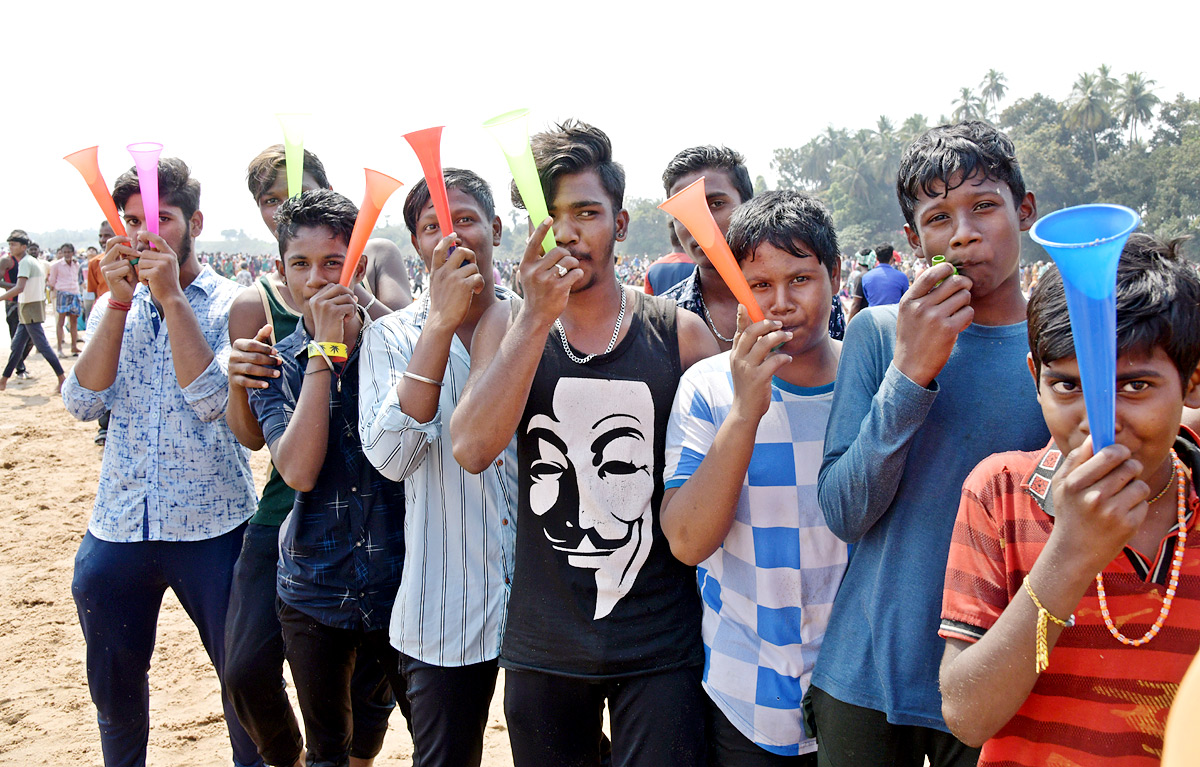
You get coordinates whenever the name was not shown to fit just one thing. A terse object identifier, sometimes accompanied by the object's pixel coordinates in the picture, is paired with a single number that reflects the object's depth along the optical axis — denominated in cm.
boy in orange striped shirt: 116
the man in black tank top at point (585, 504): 195
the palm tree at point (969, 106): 7931
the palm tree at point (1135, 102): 6725
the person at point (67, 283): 1335
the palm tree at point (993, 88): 8344
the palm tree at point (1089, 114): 6619
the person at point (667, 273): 449
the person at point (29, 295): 1076
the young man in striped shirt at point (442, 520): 216
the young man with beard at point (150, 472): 277
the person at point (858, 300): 821
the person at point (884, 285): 718
